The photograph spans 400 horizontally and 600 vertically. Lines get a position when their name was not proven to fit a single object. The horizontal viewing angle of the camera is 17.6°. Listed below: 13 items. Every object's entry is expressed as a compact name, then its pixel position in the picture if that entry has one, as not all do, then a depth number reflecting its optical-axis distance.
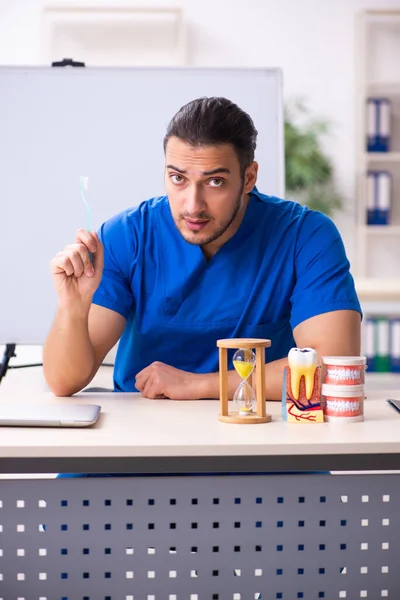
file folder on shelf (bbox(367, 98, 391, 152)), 6.22
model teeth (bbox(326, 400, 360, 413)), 2.17
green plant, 6.25
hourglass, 2.17
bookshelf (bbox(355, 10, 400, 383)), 6.29
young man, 2.48
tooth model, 2.16
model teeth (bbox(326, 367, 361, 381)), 2.16
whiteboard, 3.41
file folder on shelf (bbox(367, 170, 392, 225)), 6.32
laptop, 2.13
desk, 2.10
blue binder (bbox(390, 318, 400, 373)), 5.26
